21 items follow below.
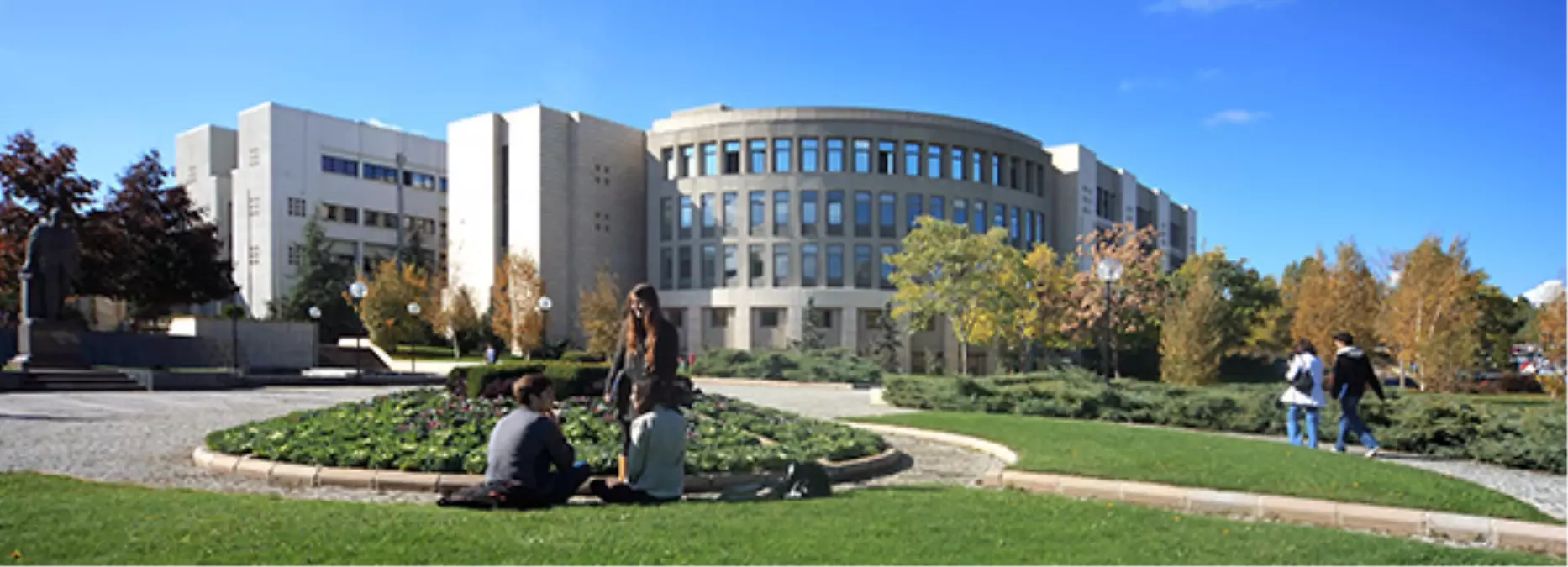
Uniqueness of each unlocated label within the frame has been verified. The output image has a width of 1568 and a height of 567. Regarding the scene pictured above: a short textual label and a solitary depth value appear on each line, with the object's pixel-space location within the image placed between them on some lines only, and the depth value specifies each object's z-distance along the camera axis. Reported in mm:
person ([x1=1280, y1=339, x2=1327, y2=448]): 12703
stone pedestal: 27453
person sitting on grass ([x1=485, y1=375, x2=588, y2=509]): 7082
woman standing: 7980
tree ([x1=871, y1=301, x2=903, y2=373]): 53228
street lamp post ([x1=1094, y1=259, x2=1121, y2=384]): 22000
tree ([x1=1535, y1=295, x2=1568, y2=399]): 28000
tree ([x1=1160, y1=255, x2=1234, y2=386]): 25375
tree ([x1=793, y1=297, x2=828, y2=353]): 51594
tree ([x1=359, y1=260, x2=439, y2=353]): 50312
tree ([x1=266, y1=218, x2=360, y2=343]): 60406
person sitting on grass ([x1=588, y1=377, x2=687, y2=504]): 7691
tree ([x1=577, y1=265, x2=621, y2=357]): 48000
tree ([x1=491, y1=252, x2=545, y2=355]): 50344
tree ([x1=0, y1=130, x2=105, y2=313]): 37562
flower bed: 10273
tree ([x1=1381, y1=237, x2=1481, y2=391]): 31578
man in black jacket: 12406
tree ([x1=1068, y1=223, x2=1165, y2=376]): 43188
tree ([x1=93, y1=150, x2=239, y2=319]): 40594
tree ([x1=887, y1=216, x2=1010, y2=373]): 42625
